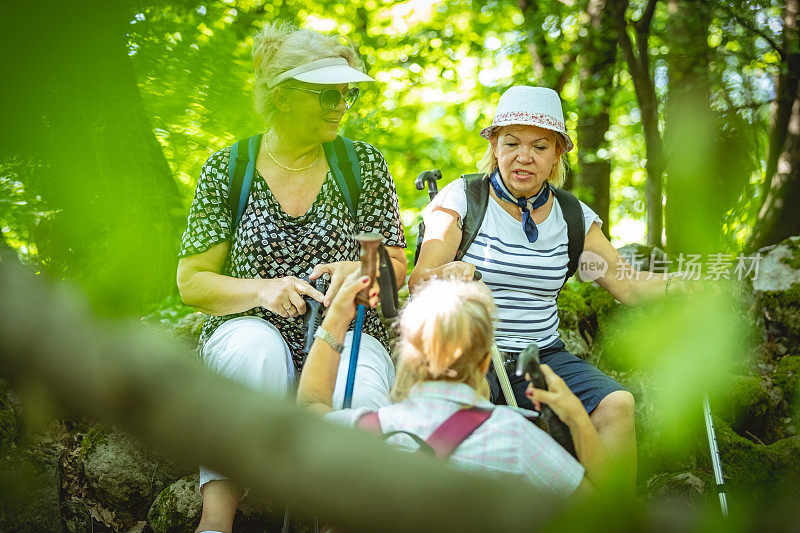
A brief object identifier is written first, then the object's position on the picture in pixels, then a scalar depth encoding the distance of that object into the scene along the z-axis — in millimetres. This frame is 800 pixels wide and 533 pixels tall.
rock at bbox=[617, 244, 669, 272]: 5145
